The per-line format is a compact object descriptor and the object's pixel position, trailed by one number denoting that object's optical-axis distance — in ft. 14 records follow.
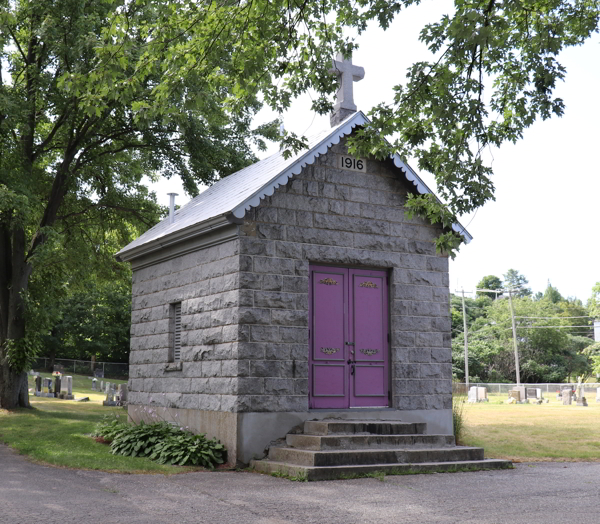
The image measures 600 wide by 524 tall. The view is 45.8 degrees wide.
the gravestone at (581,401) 122.72
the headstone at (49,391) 110.66
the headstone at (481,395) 145.48
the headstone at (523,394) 141.60
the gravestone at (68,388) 105.16
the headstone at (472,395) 142.10
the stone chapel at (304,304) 38.68
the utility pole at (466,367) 192.95
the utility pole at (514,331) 190.25
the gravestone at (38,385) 114.73
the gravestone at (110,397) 94.33
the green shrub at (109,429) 46.32
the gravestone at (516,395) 140.05
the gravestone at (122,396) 92.32
